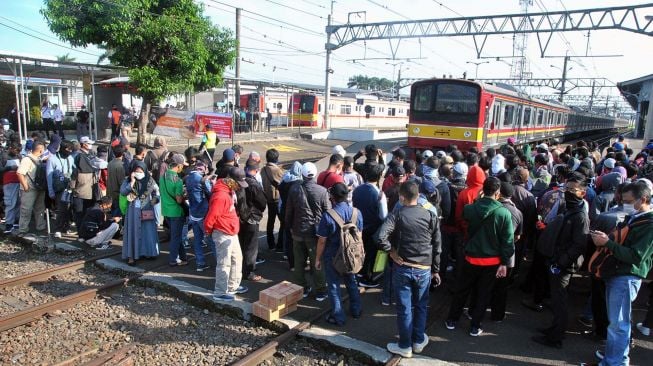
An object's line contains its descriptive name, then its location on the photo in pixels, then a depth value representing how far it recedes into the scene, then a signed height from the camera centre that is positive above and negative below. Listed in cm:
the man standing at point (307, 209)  513 -106
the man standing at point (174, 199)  629 -124
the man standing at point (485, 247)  428 -119
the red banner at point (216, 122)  1448 -29
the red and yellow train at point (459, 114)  1235 +26
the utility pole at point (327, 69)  2477 +279
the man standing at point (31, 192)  735 -145
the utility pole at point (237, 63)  2103 +239
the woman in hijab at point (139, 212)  644 -148
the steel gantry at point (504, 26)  1739 +457
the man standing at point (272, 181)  657 -98
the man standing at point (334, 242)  466 -131
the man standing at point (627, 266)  359 -112
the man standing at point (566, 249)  416 -114
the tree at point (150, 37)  1245 +223
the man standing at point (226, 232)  517 -139
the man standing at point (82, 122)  1793 -55
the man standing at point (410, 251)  403 -118
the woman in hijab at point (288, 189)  621 -103
